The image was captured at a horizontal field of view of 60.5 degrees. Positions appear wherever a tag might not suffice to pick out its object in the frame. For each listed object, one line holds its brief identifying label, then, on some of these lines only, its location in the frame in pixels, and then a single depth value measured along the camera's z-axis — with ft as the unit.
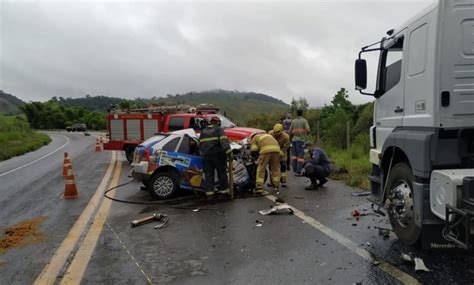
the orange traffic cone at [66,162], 32.10
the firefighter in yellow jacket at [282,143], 32.60
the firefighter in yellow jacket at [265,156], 29.40
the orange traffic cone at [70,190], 29.73
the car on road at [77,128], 253.44
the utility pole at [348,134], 54.86
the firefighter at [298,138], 39.54
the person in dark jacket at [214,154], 27.22
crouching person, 30.76
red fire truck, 53.72
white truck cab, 12.63
